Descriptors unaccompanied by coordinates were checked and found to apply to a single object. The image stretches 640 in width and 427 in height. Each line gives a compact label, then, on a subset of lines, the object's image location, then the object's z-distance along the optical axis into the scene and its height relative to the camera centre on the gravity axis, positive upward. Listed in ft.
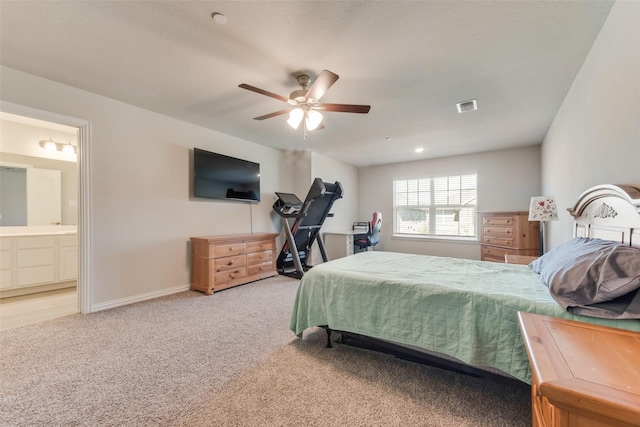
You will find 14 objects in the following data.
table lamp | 9.00 +0.12
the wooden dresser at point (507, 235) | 12.28 -1.12
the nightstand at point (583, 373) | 1.95 -1.48
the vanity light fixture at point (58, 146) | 12.56 +3.52
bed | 3.99 -1.59
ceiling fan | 6.73 +3.25
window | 17.29 +0.57
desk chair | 16.92 -1.51
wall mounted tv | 11.98 +1.94
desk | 16.94 -1.98
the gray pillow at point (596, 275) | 3.49 -0.93
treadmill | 12.82 -0.31
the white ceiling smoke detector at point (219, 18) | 5.38 +4.23
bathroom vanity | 10.76 -1.93
